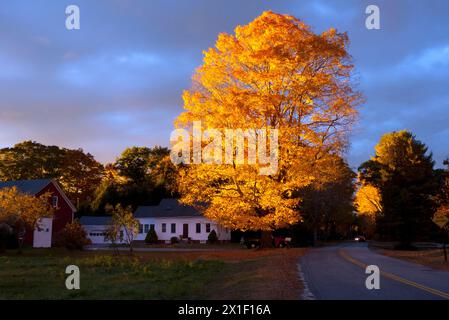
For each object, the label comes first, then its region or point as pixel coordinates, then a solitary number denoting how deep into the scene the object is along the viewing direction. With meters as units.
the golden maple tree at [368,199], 76.06
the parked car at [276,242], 46.56
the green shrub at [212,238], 59.69
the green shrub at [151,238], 62.28
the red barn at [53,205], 47.34
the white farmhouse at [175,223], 62.47
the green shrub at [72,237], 39.75
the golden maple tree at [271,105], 28.53
